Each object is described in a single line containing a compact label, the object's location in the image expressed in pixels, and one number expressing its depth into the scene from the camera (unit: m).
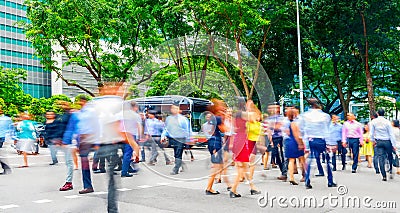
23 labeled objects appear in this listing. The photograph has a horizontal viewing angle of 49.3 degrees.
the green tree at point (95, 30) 23.80
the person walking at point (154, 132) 10.37
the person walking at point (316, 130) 9.21
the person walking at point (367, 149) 13.96
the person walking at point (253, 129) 8.09
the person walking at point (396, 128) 12.45
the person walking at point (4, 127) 12.61
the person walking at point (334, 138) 11.77
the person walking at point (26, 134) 13.48
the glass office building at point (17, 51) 67.06
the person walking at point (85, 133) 5.94
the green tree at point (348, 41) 23.08
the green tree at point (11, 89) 49.84
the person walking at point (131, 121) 6.08
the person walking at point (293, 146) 9.30
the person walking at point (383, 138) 10.29
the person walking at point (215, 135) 8.23
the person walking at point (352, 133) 12.30
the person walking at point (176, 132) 8.54
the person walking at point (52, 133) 10.98
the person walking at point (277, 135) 10.69
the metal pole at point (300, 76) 25.67
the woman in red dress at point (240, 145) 7.86
